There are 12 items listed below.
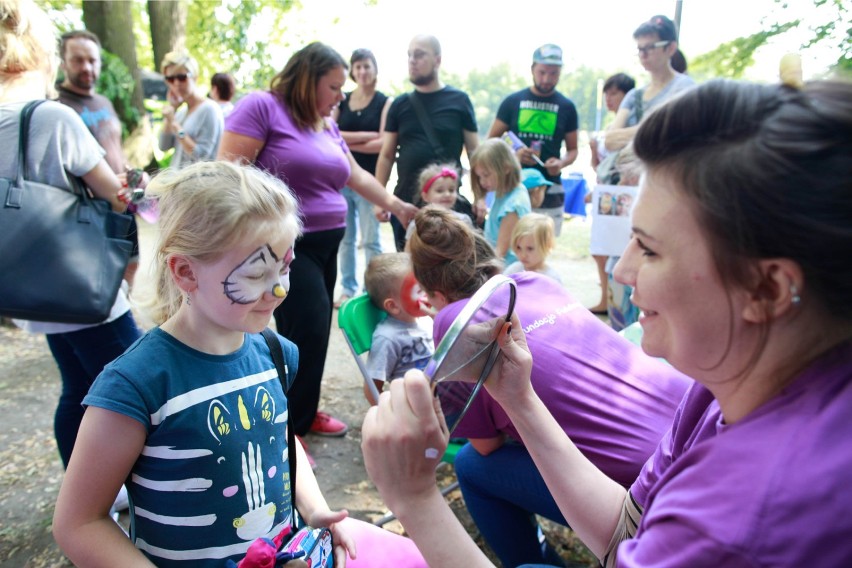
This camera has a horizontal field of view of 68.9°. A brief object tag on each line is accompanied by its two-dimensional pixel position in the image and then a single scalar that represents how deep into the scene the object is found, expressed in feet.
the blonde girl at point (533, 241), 11.94
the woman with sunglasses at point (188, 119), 16.98
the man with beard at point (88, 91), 12.99
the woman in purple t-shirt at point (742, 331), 2.42
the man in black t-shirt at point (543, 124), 16.65
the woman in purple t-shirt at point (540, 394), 5.87
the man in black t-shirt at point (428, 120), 14.74
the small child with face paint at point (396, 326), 9.43
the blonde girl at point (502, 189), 13.16
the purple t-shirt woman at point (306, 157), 9.05
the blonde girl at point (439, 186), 13.39
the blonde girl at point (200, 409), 4.24
